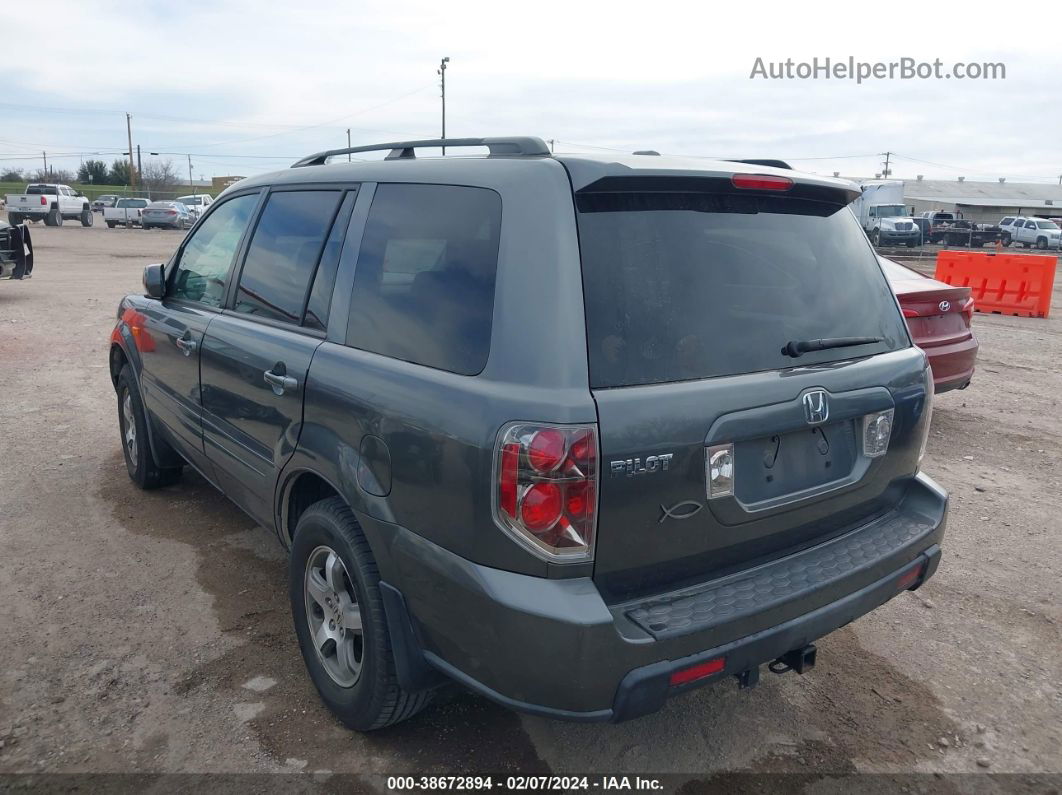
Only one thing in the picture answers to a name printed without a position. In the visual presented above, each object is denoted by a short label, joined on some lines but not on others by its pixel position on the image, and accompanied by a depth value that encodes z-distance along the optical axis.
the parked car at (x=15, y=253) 13.52
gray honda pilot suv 2.16
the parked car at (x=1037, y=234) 41.34
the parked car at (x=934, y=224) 37.66
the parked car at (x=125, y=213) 41.88
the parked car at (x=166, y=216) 38.56
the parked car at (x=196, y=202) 43.49
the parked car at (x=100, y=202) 59.03
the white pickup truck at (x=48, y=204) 39.22
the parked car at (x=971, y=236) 37.44
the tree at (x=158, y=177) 80.88
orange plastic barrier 14.45
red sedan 6.33
